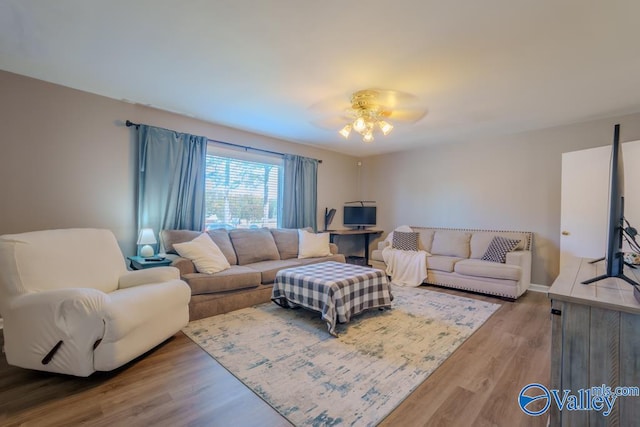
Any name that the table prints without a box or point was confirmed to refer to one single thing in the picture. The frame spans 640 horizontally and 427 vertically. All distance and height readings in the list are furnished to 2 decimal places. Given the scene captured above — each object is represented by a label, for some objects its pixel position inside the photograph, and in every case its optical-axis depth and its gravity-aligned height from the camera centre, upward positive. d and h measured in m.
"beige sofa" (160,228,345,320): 2.90 -0.72
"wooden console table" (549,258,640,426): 1.09 -0.53
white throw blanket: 4.30 -0.85
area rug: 1.65 -1.12
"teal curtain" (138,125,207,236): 3.35 +0.35
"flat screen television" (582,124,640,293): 1.34 +0.00
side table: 2.82 -0.58
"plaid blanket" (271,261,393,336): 2.59 -0.80
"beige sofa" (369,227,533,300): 3.60 -0.68
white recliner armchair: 1.75 -0.71
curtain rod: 3.25 +0.96
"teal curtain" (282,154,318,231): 4.84 +0.32
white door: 3.14 +0.24
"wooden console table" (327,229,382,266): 5.30 -0.42
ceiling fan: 2.84 +1.20
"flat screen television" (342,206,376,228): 5.82 -0.09
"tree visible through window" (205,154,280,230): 4.07 +0.24
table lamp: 3.01 -0.38
